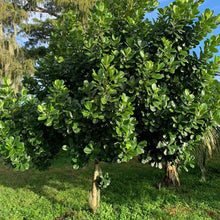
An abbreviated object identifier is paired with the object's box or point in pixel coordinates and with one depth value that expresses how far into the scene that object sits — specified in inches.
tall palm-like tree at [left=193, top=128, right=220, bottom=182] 212.5
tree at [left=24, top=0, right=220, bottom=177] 103.3
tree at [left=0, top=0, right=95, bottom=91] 470.3
